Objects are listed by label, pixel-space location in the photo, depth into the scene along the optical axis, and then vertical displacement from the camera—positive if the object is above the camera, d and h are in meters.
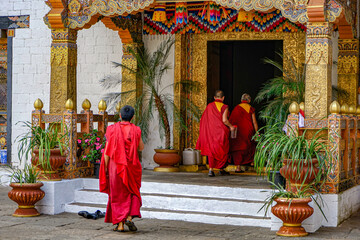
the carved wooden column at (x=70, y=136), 13.68 -0.21
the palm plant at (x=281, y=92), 13.86 +0.44
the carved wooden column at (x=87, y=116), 14.29 +0.08
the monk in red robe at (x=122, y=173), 10.91 -0.58
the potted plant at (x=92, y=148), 14.17 -0.39
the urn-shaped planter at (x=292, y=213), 10.69 -1.01
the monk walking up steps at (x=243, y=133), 17.01 -0.18
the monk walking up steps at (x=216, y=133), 15.76 -0.18
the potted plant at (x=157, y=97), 16.67 +0.44
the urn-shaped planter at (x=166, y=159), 16.90 -0.65
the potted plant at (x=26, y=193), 12.51 -0.93
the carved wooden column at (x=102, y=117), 14.90 +0.08
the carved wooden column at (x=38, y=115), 13.79 +0.09
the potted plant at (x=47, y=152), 13.06 -0.42
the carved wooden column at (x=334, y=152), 11.76 -0.35
